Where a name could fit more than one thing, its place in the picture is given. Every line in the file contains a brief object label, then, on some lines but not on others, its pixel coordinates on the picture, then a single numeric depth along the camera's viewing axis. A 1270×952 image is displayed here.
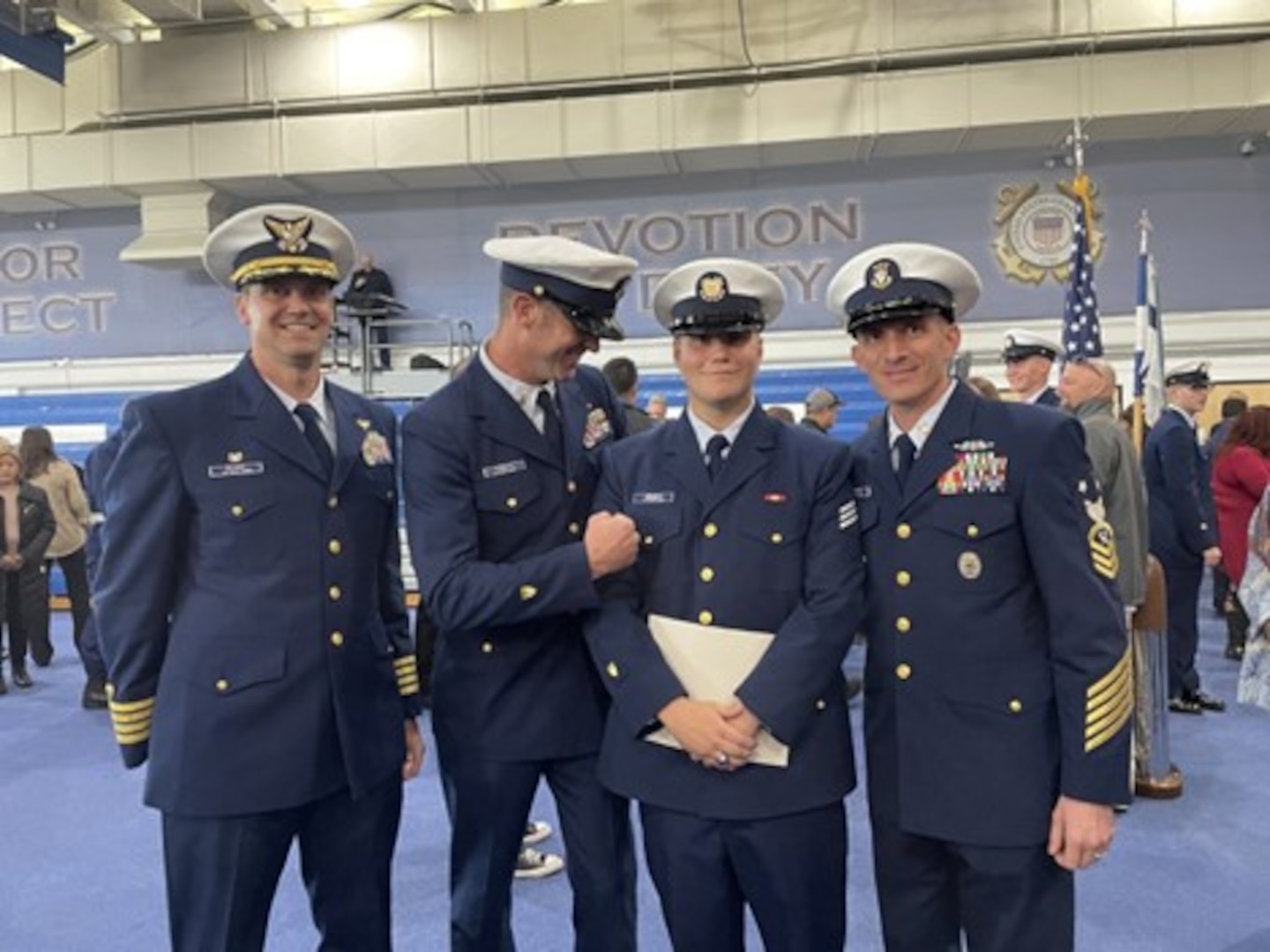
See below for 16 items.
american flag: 5.04
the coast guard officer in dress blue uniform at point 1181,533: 5.03
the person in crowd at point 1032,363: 4.22
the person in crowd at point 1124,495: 3.74
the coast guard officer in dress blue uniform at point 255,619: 1.76
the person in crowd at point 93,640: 4.77
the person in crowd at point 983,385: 3.73
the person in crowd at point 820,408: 6.29
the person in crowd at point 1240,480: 5.35
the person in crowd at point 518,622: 1.87
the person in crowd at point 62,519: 6.57
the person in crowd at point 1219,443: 6.91
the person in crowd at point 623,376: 4.64
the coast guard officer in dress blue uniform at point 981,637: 1.60
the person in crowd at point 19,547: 6.16
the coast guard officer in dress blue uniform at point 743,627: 1.64
